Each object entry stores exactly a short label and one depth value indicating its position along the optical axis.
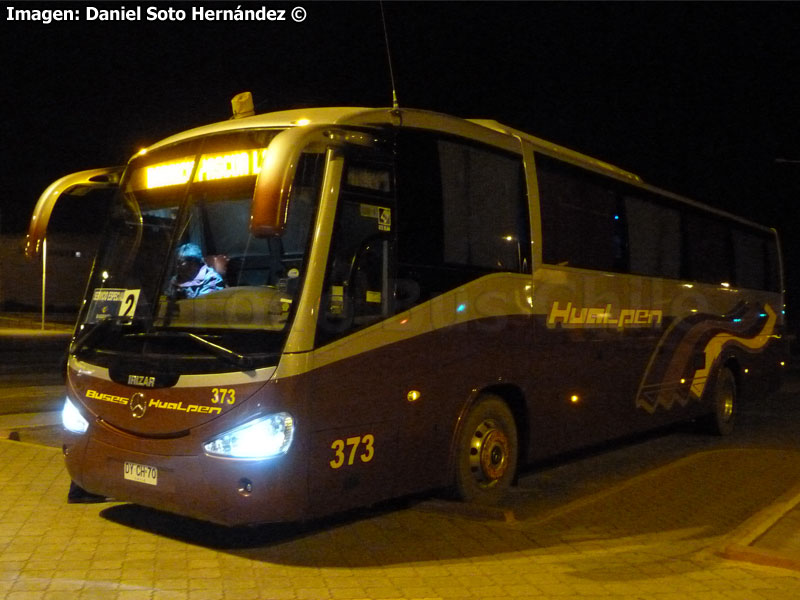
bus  5.77
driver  6.39
